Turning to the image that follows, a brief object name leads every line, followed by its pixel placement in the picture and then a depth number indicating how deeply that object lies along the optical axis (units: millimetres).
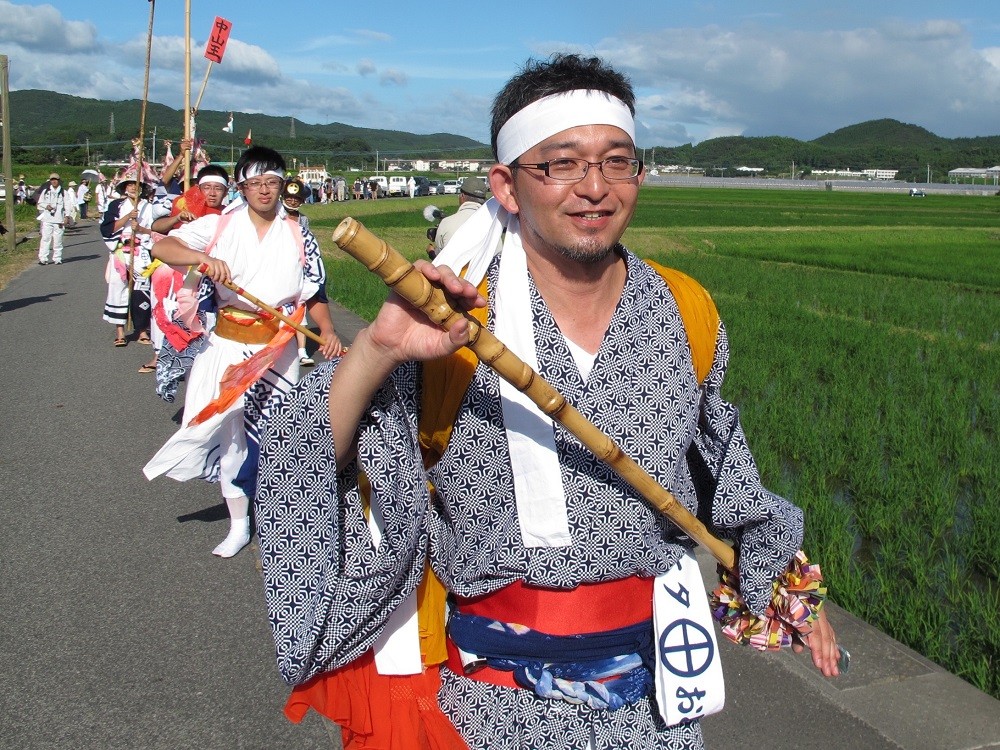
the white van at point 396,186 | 74812
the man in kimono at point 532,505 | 1884
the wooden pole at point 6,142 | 19938
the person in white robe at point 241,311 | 4992
